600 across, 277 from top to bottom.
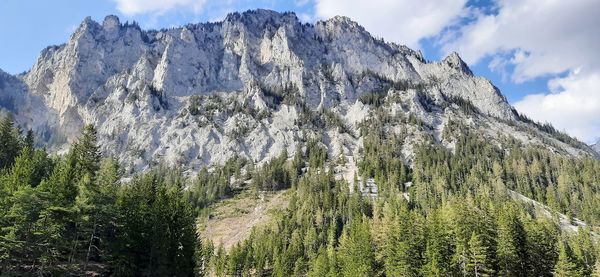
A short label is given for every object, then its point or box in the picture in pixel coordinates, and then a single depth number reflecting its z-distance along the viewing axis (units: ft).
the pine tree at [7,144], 282.56
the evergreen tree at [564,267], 229.04
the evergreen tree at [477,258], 216.33
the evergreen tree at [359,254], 253.44
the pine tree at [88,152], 243.40
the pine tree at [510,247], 225.35
